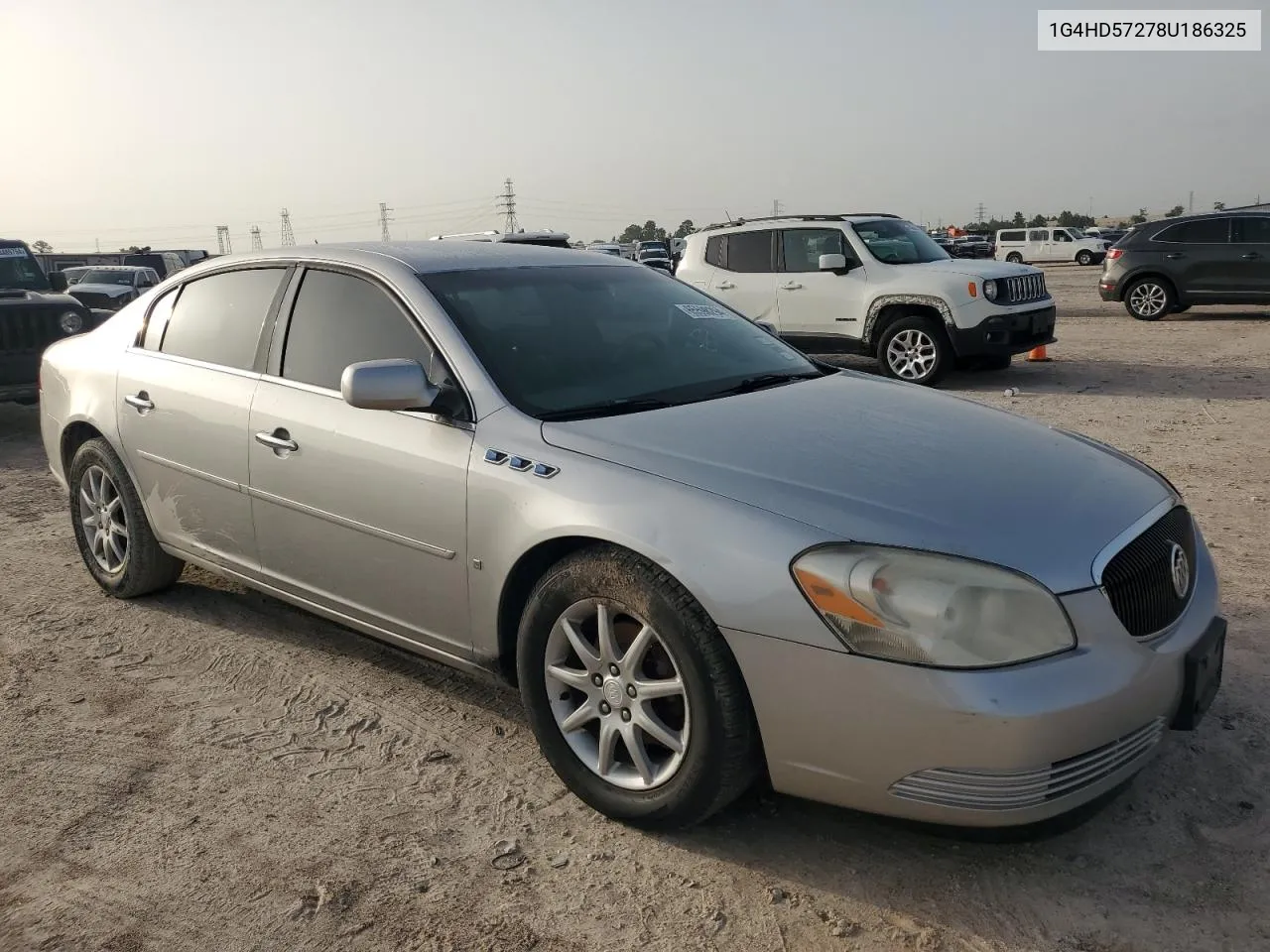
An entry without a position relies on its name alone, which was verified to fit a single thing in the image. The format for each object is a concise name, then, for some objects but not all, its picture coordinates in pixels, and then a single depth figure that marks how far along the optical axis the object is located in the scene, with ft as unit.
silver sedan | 8.22
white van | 155.02
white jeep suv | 35.78
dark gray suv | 53.67
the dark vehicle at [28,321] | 34.17
